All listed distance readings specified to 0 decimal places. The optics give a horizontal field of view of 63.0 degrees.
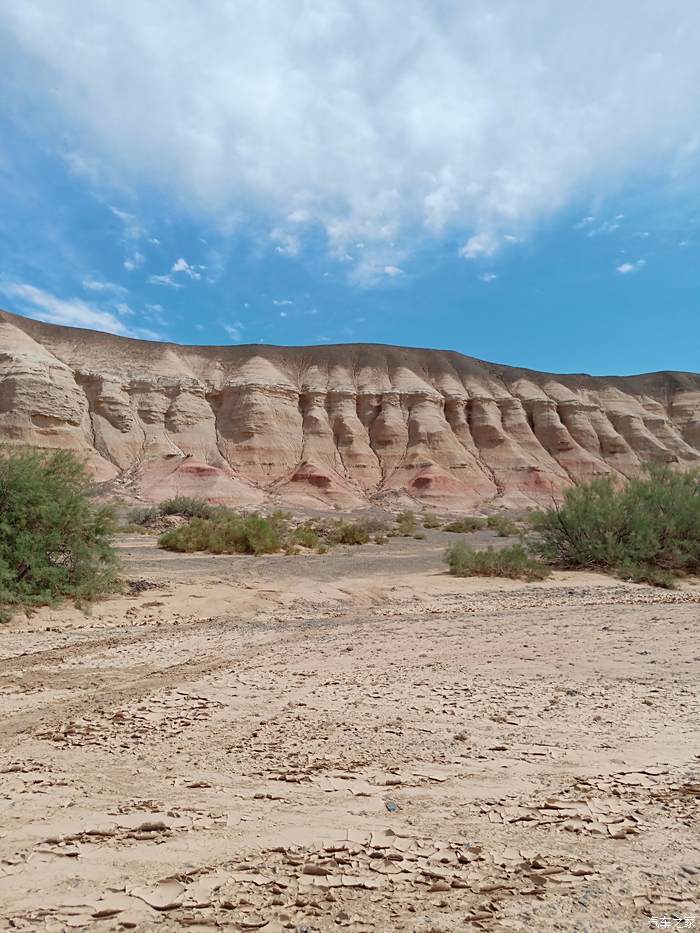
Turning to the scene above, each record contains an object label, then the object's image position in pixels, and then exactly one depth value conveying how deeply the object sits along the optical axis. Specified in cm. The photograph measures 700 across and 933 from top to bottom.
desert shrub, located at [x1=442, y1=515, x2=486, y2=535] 3394
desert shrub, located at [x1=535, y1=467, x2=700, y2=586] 1584
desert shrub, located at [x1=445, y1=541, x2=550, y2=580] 1510
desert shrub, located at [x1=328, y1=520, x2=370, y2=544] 2498
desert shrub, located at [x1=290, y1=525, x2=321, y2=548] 2122
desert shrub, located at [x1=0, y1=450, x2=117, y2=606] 941
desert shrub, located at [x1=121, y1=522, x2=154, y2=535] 2575
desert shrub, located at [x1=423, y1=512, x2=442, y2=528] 3650
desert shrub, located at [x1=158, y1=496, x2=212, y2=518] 2939
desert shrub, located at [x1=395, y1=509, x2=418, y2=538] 2997
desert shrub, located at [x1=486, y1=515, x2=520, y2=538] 3095
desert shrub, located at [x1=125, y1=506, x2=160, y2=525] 2850
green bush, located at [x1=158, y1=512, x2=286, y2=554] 1903
